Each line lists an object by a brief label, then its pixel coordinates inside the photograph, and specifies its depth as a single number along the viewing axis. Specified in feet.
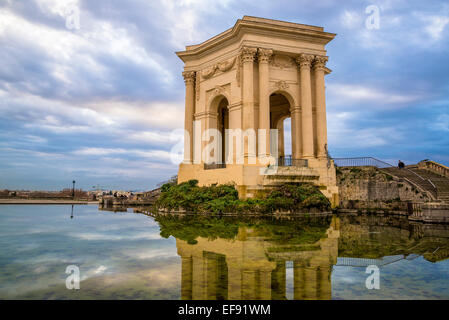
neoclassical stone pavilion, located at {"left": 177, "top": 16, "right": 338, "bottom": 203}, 64.85
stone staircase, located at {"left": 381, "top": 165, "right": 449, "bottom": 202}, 57.52
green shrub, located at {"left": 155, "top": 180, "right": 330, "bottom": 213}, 56.70
